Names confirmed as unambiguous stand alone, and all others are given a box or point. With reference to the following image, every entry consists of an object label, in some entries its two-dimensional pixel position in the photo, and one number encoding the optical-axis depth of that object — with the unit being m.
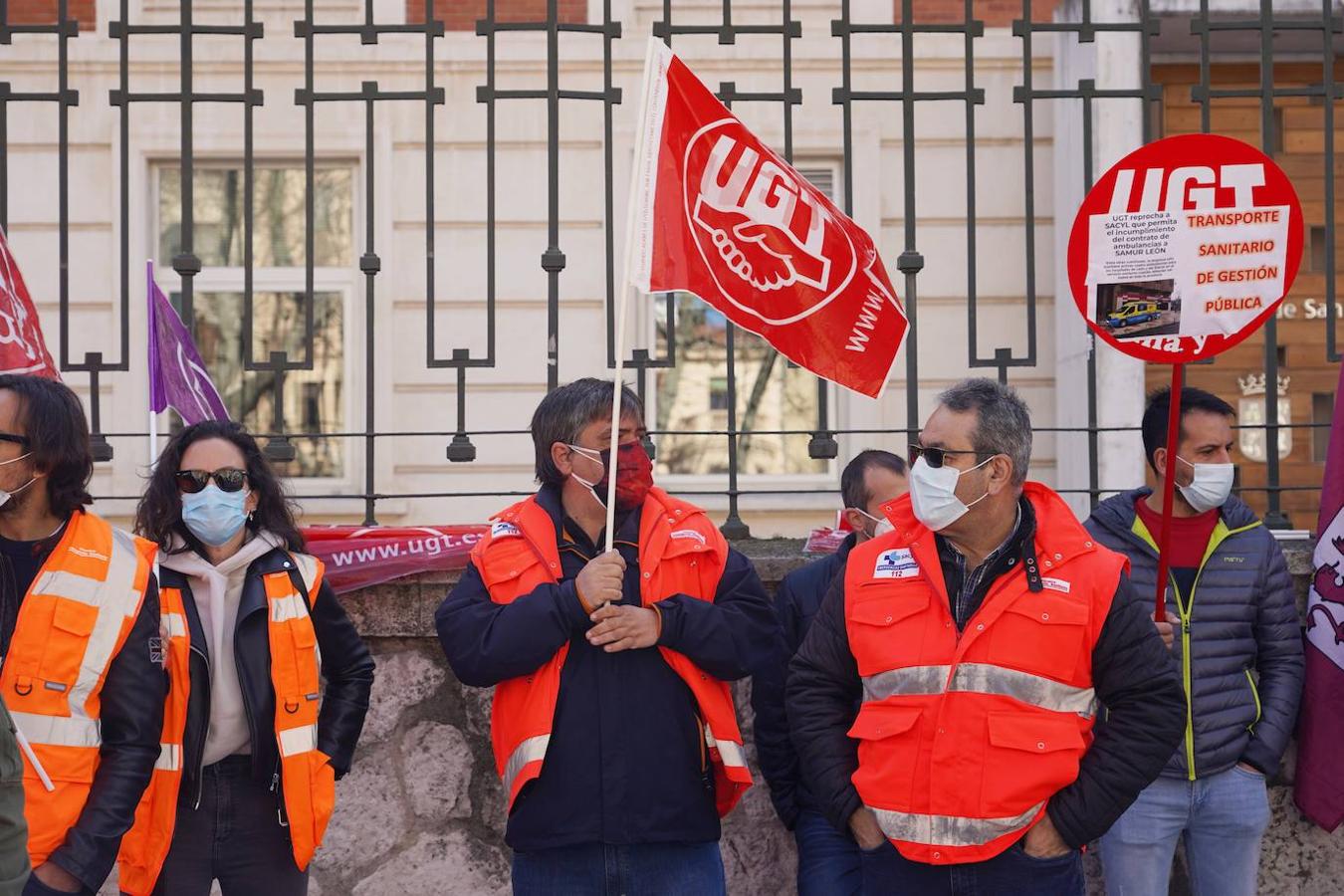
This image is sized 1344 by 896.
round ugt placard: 4.04
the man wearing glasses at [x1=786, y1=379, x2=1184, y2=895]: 3.30
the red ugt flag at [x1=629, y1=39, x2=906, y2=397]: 3.95
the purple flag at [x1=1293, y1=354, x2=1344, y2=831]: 4.38
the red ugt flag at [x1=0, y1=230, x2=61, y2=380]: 4.27
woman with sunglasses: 3.61
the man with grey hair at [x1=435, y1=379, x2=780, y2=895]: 3.62
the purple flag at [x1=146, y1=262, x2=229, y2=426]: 4.75
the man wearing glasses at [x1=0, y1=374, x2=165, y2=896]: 3.38
